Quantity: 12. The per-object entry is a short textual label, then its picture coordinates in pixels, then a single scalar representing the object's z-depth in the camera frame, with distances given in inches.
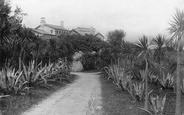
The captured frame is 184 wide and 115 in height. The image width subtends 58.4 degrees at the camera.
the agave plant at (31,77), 309.1
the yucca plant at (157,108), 187.5
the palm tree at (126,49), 283.6
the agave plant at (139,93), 247.7
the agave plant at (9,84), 253.2
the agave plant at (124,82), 323.3
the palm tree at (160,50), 290.7
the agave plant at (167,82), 341.7
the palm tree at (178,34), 149.1
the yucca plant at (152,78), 388.8
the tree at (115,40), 481.7
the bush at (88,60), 1027.9
